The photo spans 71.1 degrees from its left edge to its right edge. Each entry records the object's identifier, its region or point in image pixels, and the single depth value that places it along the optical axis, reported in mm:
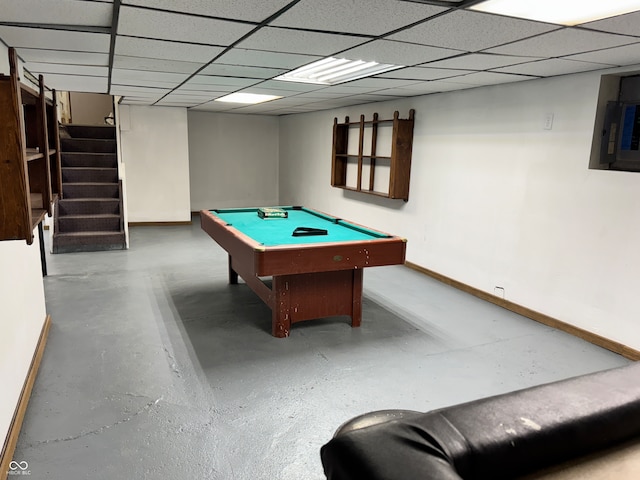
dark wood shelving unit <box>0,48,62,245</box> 1490
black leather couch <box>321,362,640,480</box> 929
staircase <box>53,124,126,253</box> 6129
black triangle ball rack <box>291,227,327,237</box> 3798
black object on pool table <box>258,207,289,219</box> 4735
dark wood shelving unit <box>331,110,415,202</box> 5434
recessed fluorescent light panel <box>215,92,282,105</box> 5762
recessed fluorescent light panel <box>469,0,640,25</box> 1944
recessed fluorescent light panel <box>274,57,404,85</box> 3484
